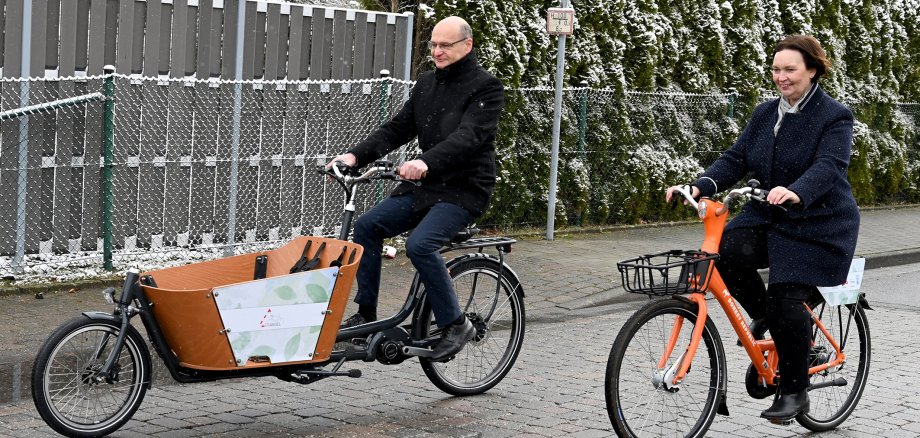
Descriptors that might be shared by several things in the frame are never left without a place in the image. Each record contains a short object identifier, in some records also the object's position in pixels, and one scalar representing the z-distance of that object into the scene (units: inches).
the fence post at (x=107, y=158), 369.1
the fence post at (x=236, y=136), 410.3
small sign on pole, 489.7
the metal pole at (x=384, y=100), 447.8
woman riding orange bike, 216.5
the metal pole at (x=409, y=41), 457.7
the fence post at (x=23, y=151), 359.9
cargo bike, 208.1
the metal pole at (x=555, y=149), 498.3
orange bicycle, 204.4
